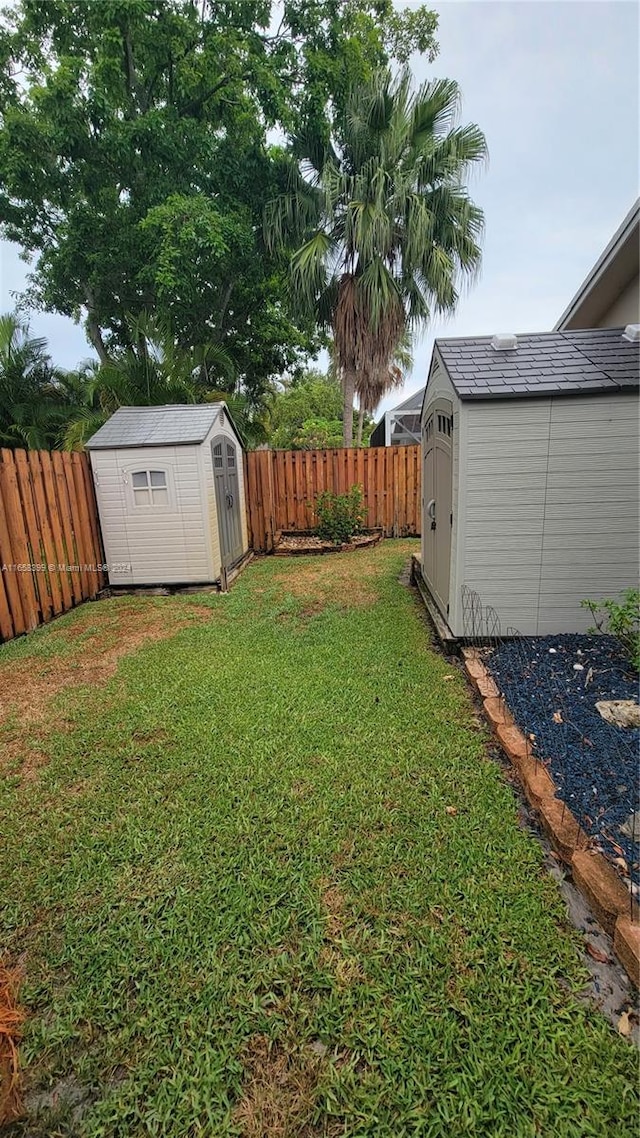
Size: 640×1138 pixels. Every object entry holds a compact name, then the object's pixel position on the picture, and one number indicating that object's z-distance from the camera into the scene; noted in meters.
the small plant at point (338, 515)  9.14
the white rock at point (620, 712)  2.75
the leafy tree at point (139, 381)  7.98
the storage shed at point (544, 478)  3.59
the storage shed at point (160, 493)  6.08
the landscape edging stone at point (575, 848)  1.58
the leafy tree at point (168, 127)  9.98
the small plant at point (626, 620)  3.33
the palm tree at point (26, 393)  8.33
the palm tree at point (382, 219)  8.85
